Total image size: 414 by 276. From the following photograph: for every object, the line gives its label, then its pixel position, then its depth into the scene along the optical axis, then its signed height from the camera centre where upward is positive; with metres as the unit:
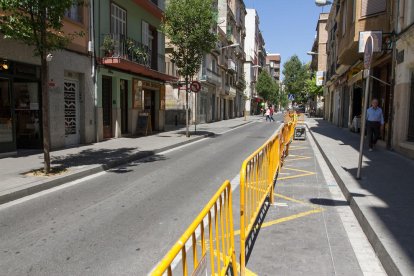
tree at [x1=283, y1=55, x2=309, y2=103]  78.31 +7.04
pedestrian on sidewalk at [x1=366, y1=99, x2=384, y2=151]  12.59 -0.48
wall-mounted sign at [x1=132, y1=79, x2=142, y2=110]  19.31 +0.64
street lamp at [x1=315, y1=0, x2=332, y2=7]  21.67 +6.24
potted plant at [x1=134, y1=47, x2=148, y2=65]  18.25 +2.53
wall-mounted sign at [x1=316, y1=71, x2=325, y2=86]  44.59 +3.67
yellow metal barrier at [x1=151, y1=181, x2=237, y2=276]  2.33 -0.99
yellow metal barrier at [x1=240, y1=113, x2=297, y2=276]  3.67 -1.04
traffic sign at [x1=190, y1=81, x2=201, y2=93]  20.03 +1.10
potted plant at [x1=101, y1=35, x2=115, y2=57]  15.64 +2.51
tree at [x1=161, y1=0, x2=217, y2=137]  17.98 +3.91
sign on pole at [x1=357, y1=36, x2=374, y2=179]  7.08 +1.01
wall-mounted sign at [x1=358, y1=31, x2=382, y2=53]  12.48 +2.54
